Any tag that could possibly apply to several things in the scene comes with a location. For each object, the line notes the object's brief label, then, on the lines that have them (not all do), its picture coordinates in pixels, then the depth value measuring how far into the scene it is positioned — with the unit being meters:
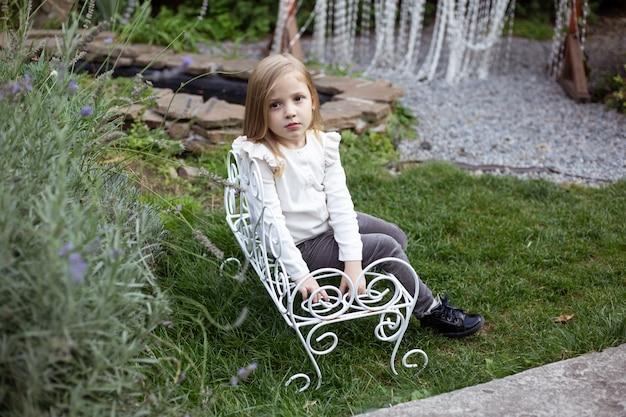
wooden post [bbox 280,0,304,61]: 6.28
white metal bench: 2.44
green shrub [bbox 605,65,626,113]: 5.80
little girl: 2.63
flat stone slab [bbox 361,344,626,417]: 2.11
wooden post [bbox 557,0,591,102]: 6.33
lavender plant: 1.62
